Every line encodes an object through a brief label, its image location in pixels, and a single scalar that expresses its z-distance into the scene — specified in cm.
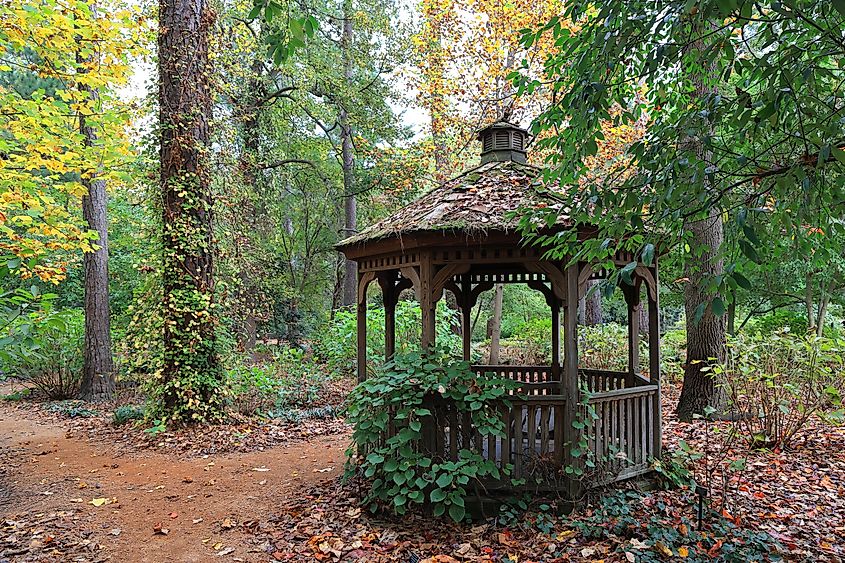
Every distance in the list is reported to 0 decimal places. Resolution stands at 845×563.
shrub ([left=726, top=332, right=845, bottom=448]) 576
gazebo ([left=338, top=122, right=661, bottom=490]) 478
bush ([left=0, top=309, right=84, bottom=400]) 1054
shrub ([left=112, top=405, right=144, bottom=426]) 830
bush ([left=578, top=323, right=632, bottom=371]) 1091
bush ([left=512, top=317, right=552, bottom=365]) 1250
